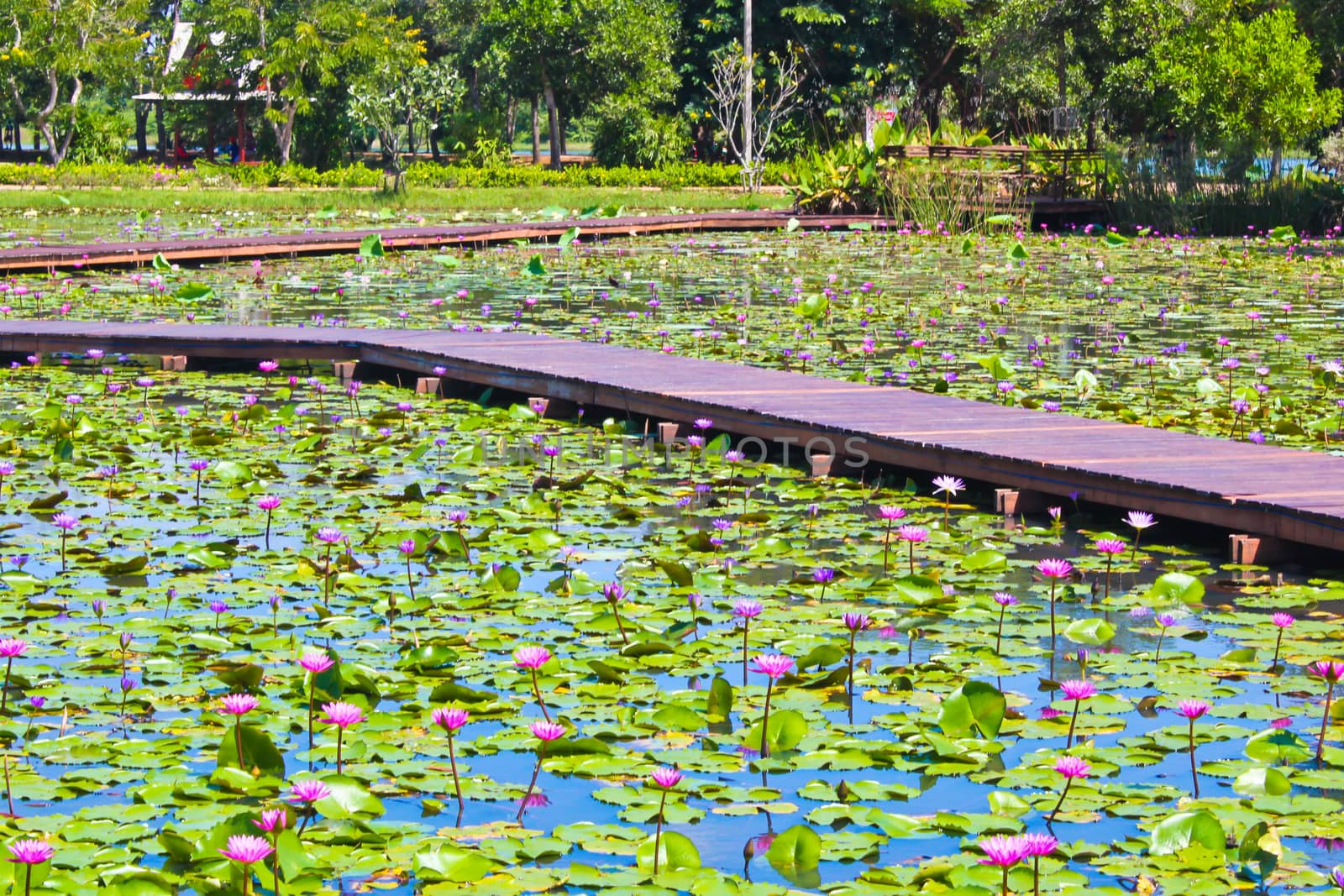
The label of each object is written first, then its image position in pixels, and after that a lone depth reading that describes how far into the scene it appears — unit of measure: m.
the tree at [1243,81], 44.16
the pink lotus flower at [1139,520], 9.89
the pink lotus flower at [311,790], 5.67
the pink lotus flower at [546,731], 6.24
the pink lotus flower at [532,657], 6.93
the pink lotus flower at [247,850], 5.06
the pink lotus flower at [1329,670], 6.71
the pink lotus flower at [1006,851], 4.93
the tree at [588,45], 74.50
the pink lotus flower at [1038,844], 5.00
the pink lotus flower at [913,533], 9.42
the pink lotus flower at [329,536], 9.11
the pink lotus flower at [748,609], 7.52
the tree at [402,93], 65.50
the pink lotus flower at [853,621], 7.59
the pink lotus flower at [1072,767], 6.02
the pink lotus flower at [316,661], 6.65
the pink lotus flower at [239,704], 6.27
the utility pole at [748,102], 67.00
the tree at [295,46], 75.94
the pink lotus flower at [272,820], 5.46
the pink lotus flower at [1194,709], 6.43
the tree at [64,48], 77.62
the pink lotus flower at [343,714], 6.25
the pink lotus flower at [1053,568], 8.22
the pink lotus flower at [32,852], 5.06
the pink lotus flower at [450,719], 6.07
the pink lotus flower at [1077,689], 6.68
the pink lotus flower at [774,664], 6.57
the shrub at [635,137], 76.25
